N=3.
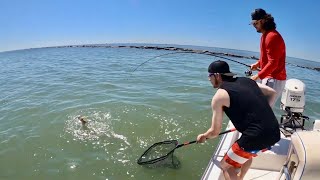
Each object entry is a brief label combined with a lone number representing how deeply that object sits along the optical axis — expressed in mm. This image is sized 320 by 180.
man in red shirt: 4186
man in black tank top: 2808
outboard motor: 4843
